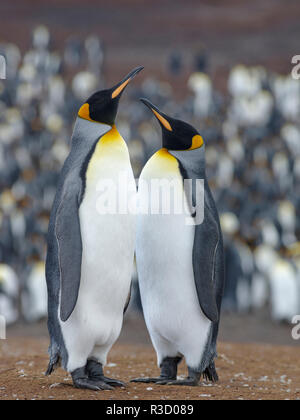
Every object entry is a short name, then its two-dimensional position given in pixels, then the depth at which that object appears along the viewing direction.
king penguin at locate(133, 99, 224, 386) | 6.16
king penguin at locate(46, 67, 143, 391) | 5.77
